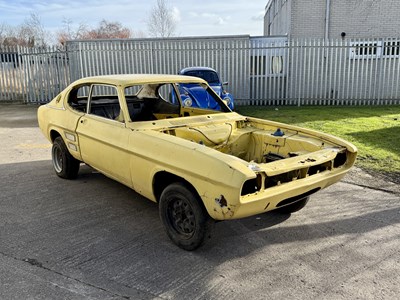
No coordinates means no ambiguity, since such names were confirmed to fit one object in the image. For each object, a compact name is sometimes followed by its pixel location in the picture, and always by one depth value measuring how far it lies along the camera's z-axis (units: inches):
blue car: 358.0
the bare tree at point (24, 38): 1449.8
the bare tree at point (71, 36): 1533.0
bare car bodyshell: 120.0
